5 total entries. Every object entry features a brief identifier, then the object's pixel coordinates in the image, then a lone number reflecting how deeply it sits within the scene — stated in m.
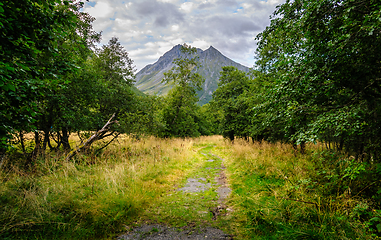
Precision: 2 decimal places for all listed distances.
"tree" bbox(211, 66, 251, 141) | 17.81
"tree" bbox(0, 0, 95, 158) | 3.03
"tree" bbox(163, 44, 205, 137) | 20.62
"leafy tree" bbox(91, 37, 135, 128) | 12.35
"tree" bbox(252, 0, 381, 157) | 3.88
